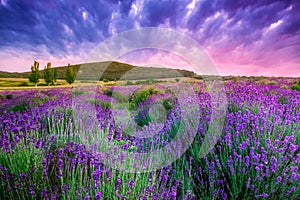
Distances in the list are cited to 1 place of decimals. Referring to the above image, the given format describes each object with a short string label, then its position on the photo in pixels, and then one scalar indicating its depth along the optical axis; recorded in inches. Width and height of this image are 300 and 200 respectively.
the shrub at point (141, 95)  281.8
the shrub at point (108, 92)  399.2
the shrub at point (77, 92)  350.6
